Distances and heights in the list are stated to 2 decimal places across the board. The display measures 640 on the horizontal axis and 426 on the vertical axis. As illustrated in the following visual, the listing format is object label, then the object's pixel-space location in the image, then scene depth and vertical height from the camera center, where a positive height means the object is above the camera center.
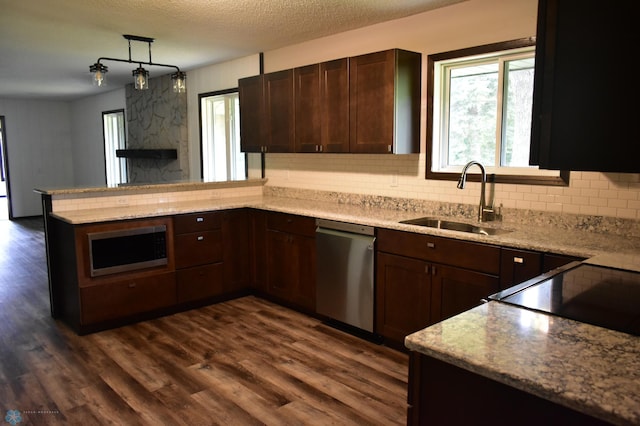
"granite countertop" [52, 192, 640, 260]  2.54 -0.47
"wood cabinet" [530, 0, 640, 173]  1.28 +0.18
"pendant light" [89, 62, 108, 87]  3.87 +0.67
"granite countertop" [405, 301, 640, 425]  1.04 -0.50
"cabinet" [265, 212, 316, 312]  4.06 -0.90
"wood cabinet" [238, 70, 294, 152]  4.49 +0.43
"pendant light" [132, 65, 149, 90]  4.07 +0.67
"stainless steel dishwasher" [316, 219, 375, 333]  3.56 -0.89
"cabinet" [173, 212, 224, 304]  4.21 -0.89
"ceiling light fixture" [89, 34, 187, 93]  3.90 +0.68
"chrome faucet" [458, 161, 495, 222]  3.33 -0.36
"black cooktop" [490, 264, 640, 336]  1.45 -0.48
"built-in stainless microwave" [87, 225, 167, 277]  3.74 -0.74
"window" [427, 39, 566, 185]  3.35 +0.32
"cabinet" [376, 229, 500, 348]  2.90 -0.80
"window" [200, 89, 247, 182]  6.00 +0.24
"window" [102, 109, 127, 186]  9.00 +0.24
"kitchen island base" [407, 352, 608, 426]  1.13 -0.63
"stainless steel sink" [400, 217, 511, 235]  3.23 -0.50
